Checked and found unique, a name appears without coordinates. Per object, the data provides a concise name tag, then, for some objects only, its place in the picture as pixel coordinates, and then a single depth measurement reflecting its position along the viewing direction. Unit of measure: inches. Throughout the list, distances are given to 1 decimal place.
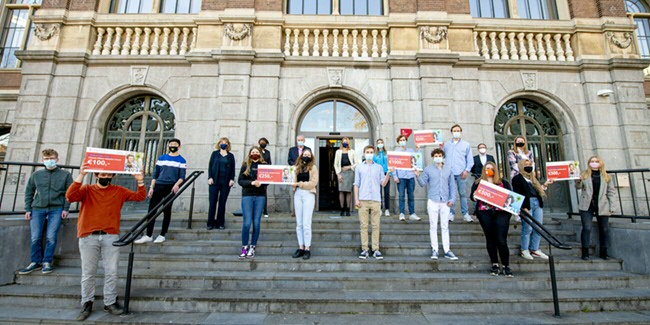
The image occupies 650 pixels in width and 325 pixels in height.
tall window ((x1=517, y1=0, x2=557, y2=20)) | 445.1
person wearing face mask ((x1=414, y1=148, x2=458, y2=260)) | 217.8
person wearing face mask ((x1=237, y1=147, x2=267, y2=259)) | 216.5
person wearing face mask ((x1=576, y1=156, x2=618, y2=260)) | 229.3
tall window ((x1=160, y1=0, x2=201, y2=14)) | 435.5
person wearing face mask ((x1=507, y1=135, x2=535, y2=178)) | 250.5
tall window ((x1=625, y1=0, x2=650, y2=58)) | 496.7
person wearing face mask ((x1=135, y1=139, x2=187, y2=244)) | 238.1
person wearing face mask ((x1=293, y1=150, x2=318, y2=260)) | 214.8
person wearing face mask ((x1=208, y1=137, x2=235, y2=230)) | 260.7
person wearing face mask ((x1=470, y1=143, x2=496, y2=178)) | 289.6
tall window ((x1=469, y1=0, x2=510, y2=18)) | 441.4
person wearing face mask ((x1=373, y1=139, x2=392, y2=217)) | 304.2
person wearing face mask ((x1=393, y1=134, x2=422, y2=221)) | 294.2
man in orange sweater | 158.4
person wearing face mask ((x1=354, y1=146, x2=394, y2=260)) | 216.5
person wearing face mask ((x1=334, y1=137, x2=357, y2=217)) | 301.7
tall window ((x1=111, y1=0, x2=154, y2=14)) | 435.8
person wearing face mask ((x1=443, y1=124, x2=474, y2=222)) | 292.7
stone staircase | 160.1
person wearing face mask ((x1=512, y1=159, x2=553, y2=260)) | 218.8
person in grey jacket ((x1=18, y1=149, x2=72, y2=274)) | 206.8
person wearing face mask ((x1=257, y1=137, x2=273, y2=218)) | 276.3
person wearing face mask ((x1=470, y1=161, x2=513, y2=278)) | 198.8
